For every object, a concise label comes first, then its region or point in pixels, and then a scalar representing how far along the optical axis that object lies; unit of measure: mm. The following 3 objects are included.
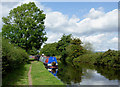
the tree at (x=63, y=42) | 43776
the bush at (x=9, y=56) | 8027
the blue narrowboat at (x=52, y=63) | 16843
